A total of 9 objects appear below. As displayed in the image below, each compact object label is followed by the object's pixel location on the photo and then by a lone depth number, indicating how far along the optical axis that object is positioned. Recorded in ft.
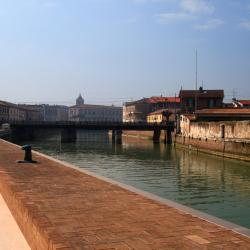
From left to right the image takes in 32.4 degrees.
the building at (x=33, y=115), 488.27
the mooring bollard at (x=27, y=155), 59.27
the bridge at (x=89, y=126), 259.60
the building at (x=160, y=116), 300.73
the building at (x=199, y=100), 284.20
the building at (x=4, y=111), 349.00
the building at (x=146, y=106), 409.49
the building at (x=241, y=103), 341.58
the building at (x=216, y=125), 147.23
